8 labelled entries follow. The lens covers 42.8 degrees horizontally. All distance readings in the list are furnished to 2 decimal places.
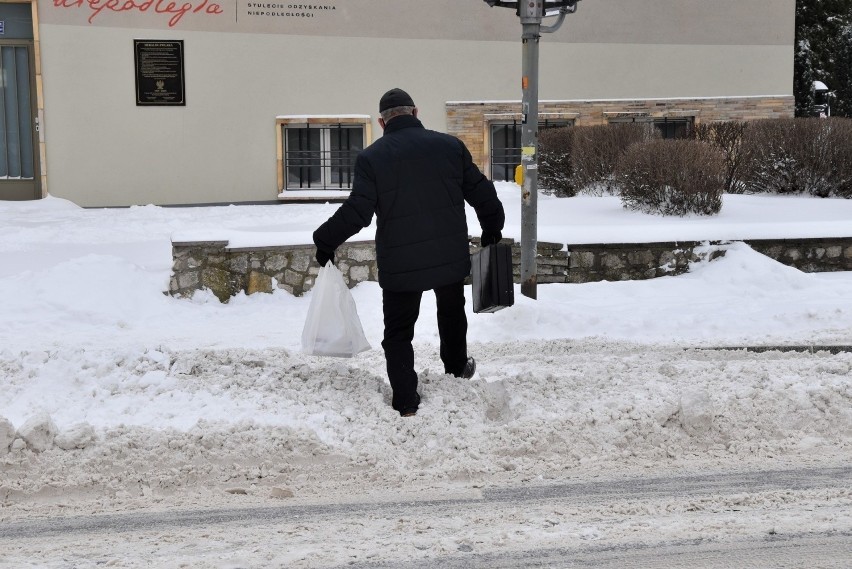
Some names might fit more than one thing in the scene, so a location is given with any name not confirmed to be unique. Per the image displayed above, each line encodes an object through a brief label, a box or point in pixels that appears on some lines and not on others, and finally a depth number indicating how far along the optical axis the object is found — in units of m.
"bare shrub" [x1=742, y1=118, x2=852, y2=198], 13.23
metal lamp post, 8.82
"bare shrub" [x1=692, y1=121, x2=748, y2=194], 14.48
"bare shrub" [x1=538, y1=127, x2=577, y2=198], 15.34
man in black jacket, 5.79
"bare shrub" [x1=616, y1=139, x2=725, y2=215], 11.69
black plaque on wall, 18.02
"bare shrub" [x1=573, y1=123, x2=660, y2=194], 14.36
